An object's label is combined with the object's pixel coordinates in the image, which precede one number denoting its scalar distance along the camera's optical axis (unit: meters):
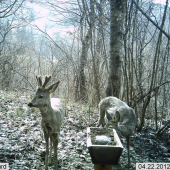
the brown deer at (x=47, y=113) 3.42
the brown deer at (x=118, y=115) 4.48
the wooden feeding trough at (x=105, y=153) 2.76
